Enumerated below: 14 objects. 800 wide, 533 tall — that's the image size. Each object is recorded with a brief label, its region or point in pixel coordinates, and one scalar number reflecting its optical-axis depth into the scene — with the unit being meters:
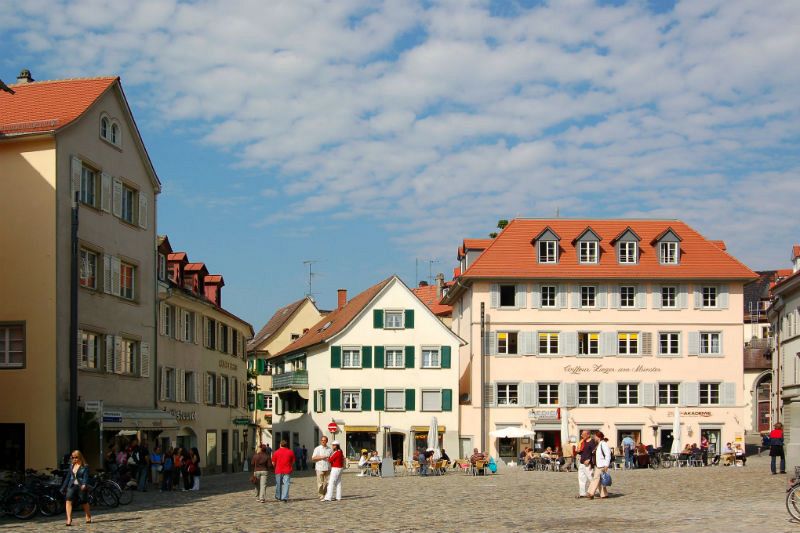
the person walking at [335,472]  30.45
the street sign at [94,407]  32.12
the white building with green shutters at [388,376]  67.19
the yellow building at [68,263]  35.00
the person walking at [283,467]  29.88
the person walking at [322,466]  30.89
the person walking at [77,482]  23.73
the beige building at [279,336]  95.00
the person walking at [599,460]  28.48
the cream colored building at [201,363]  48.16
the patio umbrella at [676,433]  58.13
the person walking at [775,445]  40.66
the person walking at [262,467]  30.52
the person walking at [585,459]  29.28
